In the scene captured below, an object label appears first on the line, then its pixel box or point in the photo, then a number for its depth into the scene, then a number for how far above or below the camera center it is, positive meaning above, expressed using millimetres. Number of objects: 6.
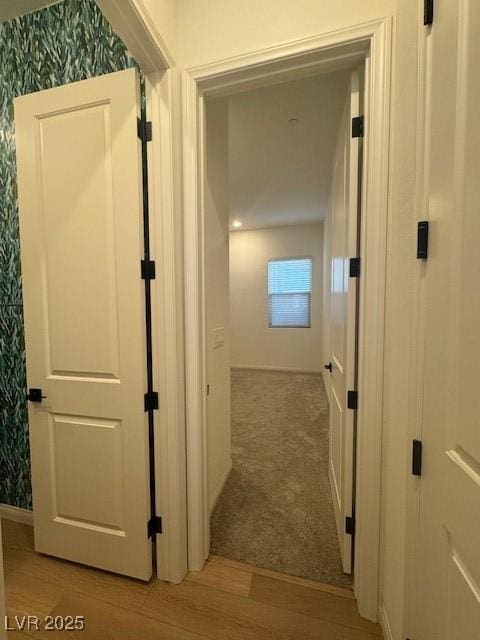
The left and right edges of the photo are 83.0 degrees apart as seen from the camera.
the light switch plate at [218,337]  1909 -240
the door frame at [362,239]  1101 +292
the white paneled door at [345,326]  1271 -117
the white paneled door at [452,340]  576 -89
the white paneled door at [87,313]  1246 -37
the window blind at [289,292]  5426 +262
